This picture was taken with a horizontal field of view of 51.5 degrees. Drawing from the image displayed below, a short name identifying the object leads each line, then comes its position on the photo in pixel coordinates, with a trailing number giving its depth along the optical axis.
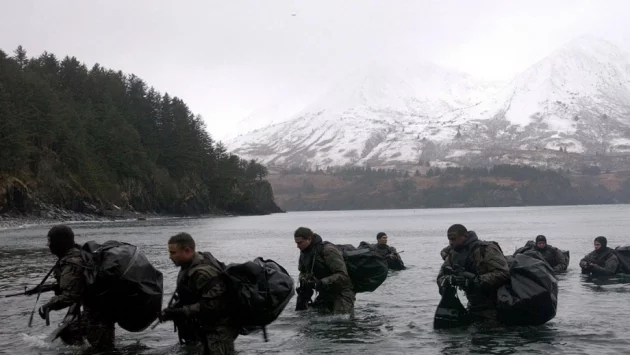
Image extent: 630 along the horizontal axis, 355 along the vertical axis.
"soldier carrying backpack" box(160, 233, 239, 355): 9.53
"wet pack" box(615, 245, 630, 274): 23.55
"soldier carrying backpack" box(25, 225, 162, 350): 10.66
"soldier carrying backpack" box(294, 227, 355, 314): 14.50
